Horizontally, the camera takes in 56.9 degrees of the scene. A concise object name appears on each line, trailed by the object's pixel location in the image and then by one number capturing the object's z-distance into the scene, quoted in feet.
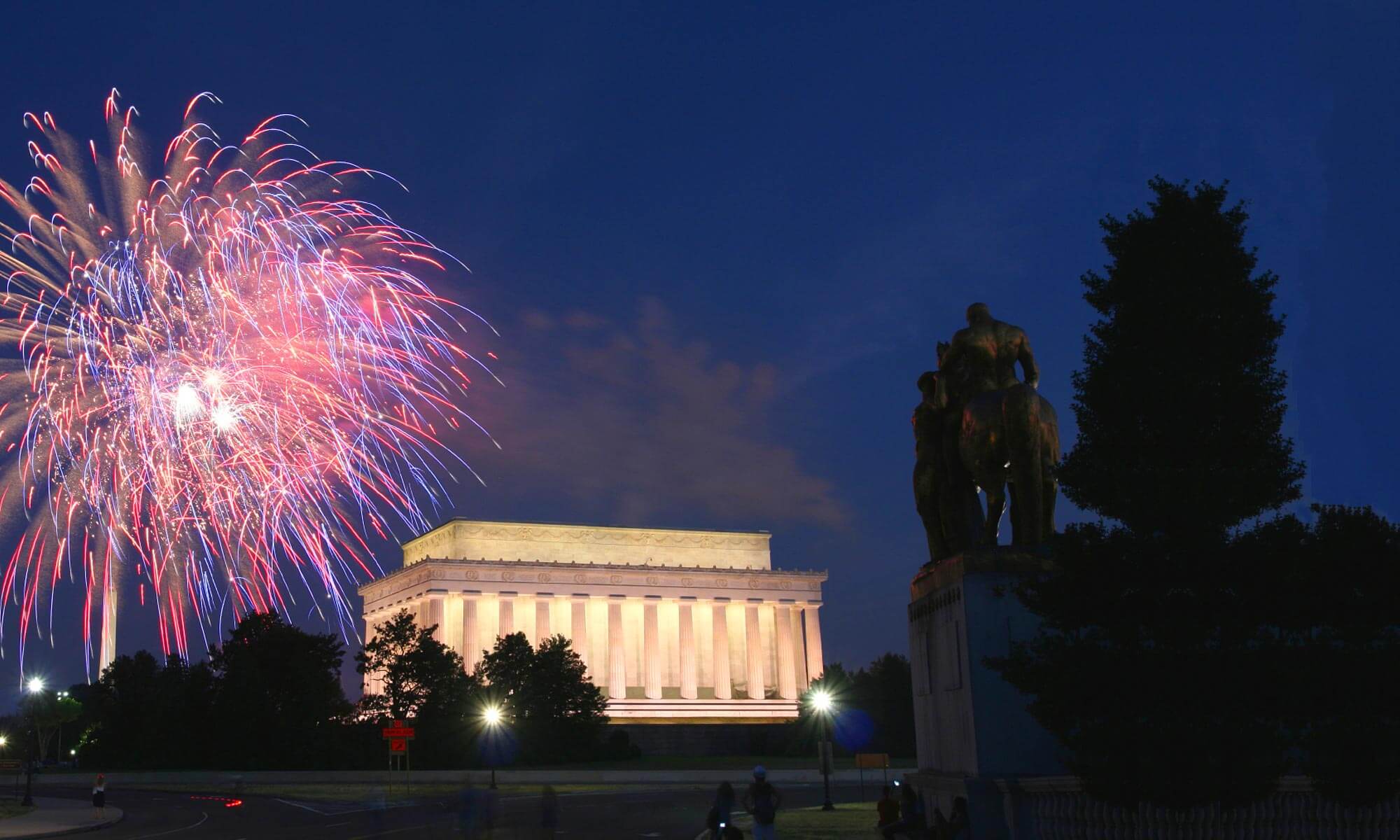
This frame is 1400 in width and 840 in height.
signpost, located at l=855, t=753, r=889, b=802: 135.64
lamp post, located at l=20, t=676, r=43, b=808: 166.30
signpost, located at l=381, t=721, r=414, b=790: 165.78
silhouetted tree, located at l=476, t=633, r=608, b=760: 249.14
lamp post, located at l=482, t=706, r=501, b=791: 236.22
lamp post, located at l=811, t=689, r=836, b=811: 128.76
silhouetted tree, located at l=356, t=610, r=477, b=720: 246.88
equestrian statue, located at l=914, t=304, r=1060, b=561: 70.38
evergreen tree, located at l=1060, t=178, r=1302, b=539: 61.93
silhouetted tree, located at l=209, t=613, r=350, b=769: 234.99
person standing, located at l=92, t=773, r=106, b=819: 146.10
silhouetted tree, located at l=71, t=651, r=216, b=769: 245.04
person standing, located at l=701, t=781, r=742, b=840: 71.46
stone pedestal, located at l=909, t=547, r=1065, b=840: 63.10
